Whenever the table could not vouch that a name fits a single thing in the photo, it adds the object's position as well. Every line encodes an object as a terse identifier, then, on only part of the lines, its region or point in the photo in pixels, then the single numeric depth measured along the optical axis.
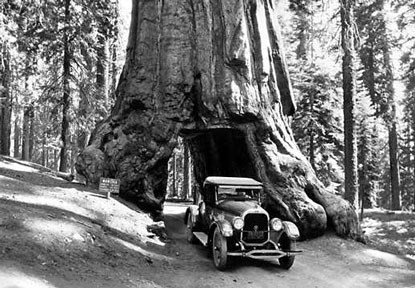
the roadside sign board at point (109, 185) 11.11
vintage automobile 8.67
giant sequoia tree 12.37
